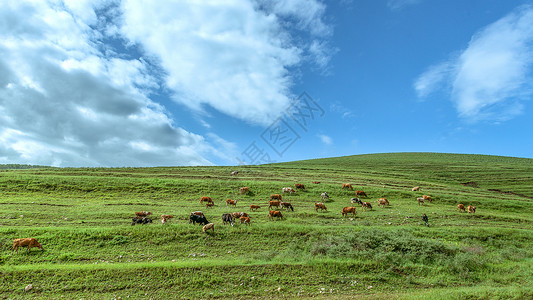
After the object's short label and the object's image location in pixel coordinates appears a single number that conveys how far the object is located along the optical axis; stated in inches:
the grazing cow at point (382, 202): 1146.7
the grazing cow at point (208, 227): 728.0
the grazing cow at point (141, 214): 875.4
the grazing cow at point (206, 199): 1139.9
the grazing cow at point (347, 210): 958.4
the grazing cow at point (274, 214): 891.6
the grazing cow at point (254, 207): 1022.8
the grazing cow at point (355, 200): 1139.5
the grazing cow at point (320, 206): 1018.9
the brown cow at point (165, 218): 804.6
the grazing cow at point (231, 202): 1107.2
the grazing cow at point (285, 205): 1020.0
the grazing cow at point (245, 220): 812.6
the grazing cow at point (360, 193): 1355.6
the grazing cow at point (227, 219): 815.1
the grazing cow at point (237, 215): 864.3
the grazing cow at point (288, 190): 1335.4
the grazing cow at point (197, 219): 799.7
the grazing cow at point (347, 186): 1450.8
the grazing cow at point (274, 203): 1055.6
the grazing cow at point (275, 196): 1214.3
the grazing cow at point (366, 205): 1084.6
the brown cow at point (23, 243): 633.6
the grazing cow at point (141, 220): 802.2
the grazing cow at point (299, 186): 1428.4
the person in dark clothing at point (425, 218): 896.3
